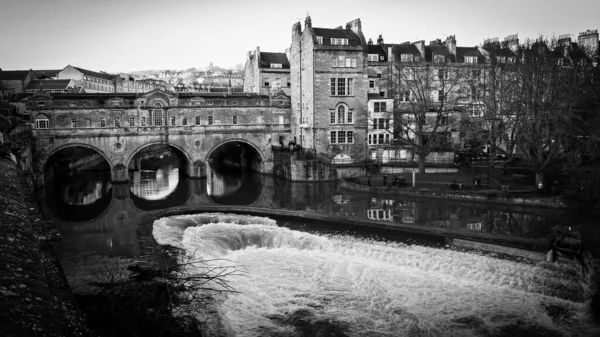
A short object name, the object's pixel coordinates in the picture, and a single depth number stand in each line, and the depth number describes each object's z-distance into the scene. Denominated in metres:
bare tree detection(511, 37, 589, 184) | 31.87
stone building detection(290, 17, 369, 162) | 46.97
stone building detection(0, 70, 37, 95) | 75.00
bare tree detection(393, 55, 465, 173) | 40.47
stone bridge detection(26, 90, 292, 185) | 43.19
